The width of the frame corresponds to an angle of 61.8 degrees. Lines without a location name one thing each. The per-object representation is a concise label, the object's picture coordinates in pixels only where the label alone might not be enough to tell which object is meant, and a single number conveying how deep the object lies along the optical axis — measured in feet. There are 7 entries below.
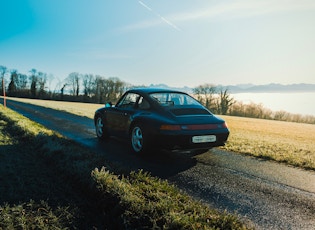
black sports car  17.65
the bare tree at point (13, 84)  253.24
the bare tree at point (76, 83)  252.85
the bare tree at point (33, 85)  250.16
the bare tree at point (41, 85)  249.04
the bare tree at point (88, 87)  243.44
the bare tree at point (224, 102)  189.22
